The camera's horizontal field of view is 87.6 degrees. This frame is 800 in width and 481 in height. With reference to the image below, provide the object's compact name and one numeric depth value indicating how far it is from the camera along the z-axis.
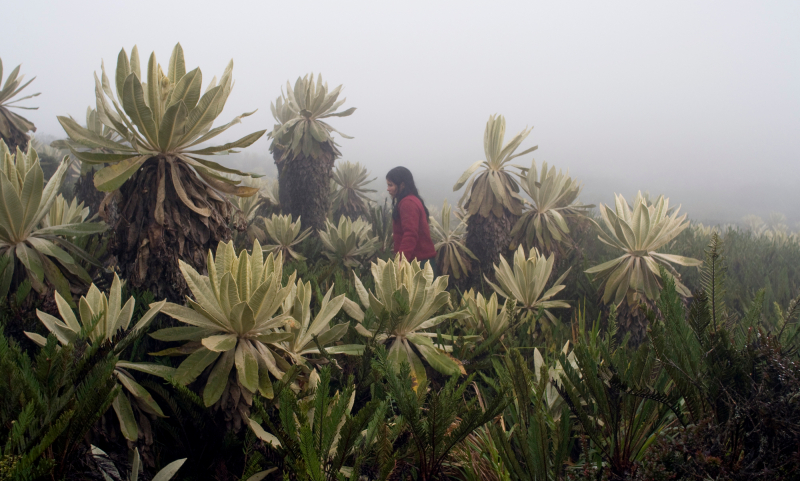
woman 4.82
